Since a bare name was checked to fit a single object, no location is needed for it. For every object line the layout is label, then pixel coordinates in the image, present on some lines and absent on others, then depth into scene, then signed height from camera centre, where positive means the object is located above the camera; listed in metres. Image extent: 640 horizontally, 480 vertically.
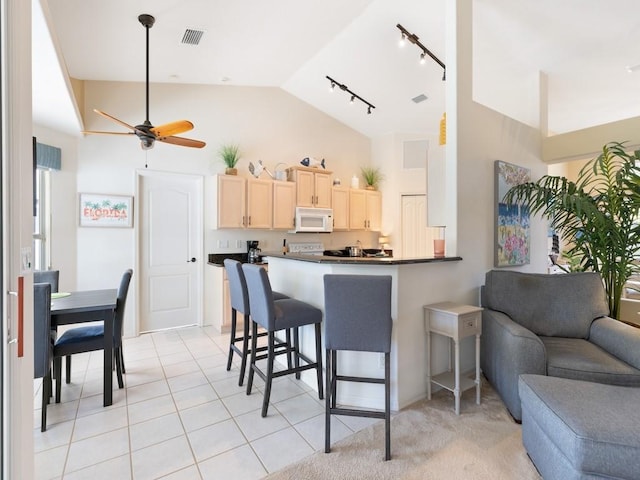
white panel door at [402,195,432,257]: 6.01 +0.26
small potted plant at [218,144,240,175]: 4.70 +1.19
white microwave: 5.18 +0.30
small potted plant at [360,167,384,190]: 6.29 +1.19
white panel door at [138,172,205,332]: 4.38 -0.17
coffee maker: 4.86 -0.20
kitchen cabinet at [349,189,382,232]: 5.95 +0.54
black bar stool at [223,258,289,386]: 2.77 -0.55
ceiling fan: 2.84 +0.98
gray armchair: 2.10 -0.71
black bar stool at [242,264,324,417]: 2.33 -0.59
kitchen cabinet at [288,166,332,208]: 5.26 +0.88
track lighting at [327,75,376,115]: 4.92 +2.31
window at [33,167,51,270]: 3.69 +0.22
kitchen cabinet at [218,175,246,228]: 4.55 +0.52
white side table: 2.33 -0.67
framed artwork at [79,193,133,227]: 3.95 +0.35
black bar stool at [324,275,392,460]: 1.99 -0.49
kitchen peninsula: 2.40 -0.69
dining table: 2.36 -0.58
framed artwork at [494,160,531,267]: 3.22 +0.16
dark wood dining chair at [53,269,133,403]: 2.41 -0.80
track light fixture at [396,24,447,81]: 3.57 +2.22
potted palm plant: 2.70 +0.19
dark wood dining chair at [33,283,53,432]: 1.98 -0.57
